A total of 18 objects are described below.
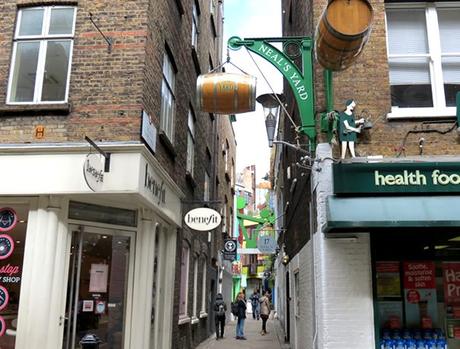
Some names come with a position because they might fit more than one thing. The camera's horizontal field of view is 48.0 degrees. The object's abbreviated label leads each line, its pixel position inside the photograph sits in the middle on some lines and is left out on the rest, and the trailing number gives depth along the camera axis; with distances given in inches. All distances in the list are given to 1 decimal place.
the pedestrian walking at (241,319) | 753.0
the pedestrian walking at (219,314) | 739.4
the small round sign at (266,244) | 859.8
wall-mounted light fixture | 395.2
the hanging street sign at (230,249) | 932.6
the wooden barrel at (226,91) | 294.7
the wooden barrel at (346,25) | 246.7
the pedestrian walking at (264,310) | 854.5
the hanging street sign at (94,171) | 289.4
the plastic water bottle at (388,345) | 290.4
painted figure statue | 300.0
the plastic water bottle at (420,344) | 293.1
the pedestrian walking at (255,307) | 1358.3
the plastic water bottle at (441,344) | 293.6
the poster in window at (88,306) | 328.2
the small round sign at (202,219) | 443.2
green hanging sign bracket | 323.6
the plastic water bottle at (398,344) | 291.3
